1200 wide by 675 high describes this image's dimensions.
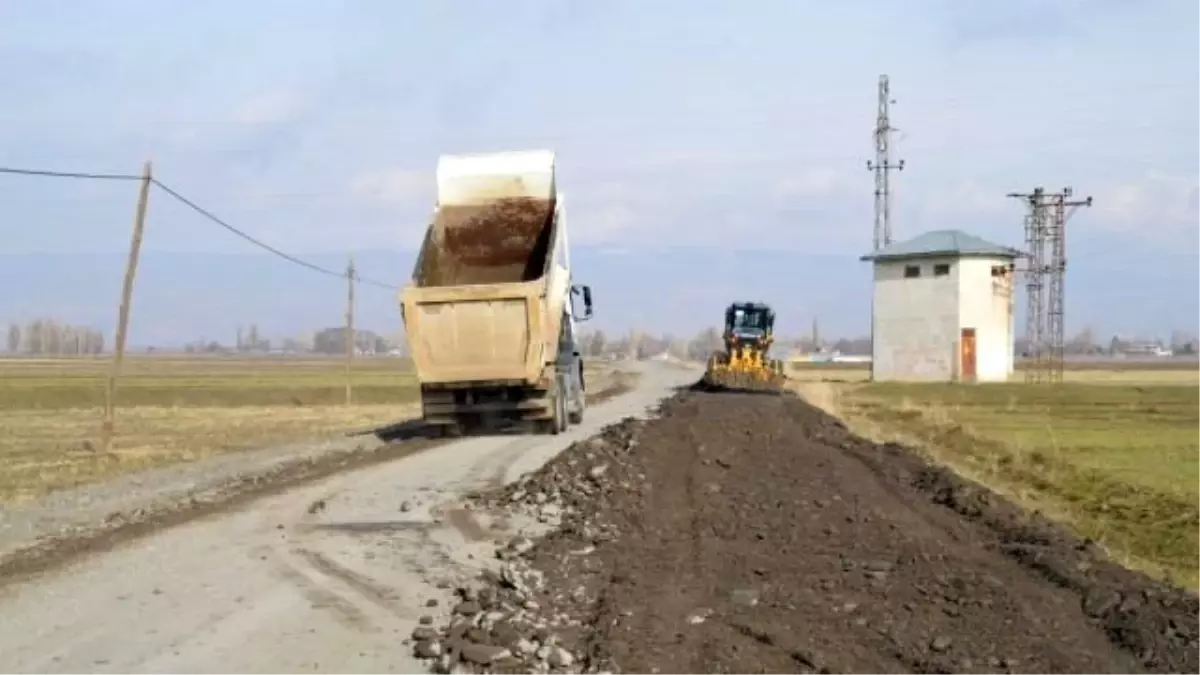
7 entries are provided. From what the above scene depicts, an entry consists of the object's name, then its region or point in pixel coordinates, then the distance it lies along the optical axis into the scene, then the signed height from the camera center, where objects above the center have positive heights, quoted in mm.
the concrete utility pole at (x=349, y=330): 53188 +1147
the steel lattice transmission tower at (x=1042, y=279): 70812 +4589
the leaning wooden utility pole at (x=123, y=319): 25734 +736
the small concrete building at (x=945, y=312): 68500 +2723
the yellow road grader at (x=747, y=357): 46281 +145
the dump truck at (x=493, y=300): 23328 +1059
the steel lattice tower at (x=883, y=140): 74125 +12655
